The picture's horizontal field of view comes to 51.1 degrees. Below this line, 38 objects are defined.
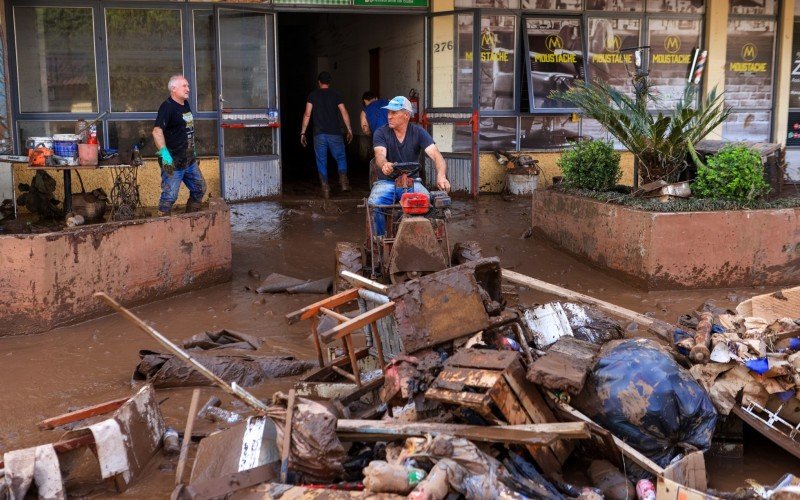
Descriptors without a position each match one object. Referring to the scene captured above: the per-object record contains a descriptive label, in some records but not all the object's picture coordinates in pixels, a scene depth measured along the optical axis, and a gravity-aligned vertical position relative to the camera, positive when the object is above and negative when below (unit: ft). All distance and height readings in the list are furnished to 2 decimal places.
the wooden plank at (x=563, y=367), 14.85 -4.47
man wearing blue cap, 25.14 -0.85
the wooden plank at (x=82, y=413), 15.55 -5.40
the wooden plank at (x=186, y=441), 13.92 -5.33
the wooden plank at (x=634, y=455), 14.28 -5.78
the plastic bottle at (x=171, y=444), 15.83 -6.02
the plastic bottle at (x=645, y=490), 14.11 -6.19
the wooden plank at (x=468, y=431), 14.01 -5.23
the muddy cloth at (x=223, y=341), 22.21 -5.80
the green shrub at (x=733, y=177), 28.53 -1.92
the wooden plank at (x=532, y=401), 14.85 -4.99
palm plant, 29.81 -0.15
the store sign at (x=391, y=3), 41.64 +5.97
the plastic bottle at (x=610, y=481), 14.28 -6.18
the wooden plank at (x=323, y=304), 17.62 -3.87
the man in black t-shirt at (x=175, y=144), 30.04 -0.75
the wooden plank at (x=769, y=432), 15.48 -5.84
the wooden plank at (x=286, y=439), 14.01 -5.26
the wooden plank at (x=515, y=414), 14.49 -5.12
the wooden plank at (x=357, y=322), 15.75 -3.82
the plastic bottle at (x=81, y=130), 30.38 -0.23
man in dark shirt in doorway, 43.04 +0.03
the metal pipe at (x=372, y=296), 17.76 -3.71
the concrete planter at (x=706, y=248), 27.48 -4.20
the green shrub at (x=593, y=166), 32.40 -1.76
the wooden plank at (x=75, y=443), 14.34 -5.44
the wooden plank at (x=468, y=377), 14.64 -4.50
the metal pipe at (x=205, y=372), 13.94 -4.37
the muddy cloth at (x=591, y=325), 18.92 -4.62
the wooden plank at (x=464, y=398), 14.26 -4.72
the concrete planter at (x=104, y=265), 22.97 -4.21
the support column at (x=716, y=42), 46.16 +4.32
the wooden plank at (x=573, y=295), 19.47 -4.27
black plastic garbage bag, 15.30 -5.22
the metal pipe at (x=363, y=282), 17.55 -3.42
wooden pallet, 14.48 -4.70
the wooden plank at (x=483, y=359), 15.15 -4.33
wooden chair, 15.98 -3.94
